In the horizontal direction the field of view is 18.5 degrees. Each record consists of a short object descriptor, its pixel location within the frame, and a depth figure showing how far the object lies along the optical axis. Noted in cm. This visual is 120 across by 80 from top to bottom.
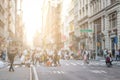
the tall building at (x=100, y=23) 5975
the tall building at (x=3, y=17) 7074
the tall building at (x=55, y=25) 13765
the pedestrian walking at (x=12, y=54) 3041
